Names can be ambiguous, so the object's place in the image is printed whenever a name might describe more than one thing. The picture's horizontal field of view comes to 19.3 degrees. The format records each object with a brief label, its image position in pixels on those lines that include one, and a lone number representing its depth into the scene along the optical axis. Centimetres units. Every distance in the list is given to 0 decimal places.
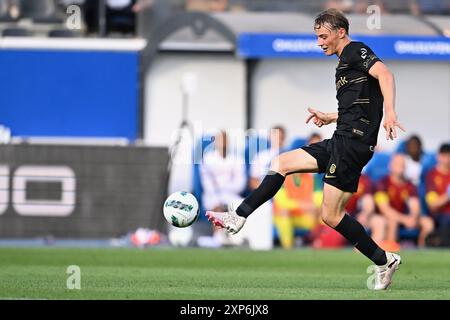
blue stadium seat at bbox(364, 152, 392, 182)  2116
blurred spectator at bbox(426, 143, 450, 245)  2059
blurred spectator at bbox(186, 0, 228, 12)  2478
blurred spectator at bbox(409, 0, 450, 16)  2539
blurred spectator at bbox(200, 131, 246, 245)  2039
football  1154
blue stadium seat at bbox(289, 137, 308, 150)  2147
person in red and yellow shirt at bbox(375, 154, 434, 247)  2027
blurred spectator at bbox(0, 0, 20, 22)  2442
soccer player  1100
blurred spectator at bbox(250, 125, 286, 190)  2003
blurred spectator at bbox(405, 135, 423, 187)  2091
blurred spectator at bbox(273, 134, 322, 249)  1996
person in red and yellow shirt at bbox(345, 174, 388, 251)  2009
